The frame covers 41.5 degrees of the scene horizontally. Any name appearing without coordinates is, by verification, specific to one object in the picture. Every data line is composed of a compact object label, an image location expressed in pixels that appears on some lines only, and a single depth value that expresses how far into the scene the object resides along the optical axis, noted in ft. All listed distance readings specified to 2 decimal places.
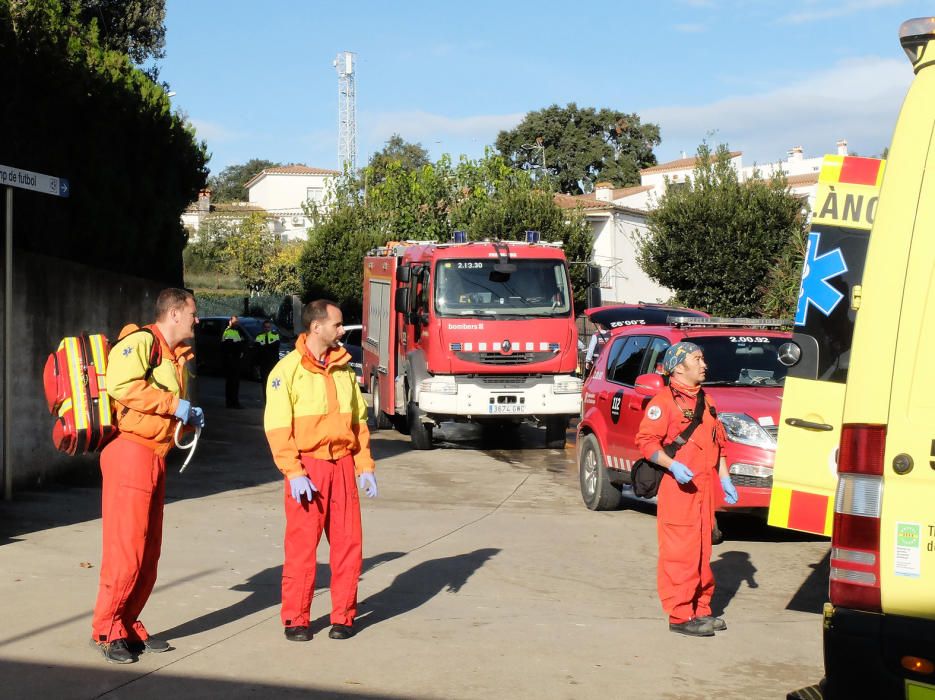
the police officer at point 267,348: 78.54
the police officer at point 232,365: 72.79
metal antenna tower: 240.12
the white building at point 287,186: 312.50
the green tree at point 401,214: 143.43
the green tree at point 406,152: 309.22
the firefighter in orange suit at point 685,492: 22.31
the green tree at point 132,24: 124.47
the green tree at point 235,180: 363.15
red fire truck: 55.01
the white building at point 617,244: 180.96
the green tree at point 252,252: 200.03
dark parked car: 105.29
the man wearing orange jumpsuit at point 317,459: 20.80
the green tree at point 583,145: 261.65
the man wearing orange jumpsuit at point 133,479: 19.31
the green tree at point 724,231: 110.01
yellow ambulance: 12.72
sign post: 32.37
